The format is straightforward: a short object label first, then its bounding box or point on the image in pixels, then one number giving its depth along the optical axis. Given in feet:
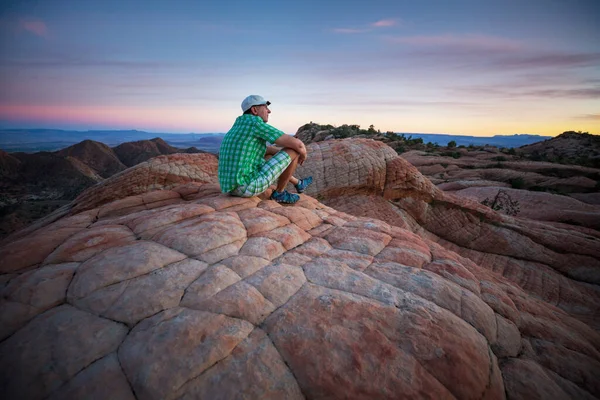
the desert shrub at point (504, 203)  46.01
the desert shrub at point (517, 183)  60.77
